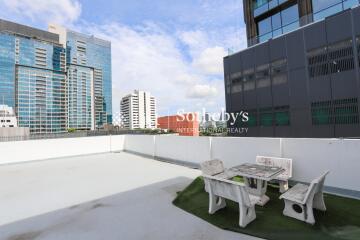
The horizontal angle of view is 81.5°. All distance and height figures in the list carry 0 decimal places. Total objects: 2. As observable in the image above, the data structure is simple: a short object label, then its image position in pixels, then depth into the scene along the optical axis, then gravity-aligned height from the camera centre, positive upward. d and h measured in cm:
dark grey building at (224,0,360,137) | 1170 +318
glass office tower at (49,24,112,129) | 8650 +2313
